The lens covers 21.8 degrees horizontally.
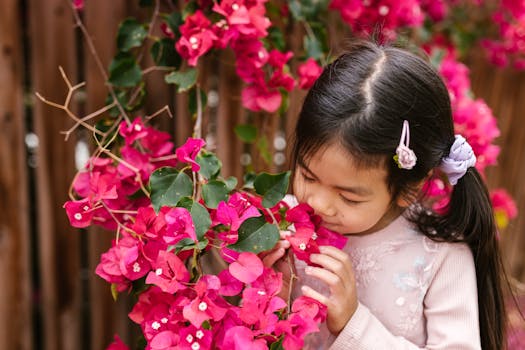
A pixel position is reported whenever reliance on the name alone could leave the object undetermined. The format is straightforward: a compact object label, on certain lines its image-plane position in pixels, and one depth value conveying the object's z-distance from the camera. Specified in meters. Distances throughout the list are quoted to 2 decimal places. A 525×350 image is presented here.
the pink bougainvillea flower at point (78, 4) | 1.36
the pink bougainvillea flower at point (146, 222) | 1.21
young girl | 1.23
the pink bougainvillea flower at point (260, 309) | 1.16
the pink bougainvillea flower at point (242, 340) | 1.15
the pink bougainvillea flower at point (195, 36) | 1.30
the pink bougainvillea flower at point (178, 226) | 1.17
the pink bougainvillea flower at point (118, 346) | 1.31
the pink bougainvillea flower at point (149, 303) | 1.22
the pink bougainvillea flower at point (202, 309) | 1.16
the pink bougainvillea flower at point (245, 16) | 1.30
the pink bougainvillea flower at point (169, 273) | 1.17
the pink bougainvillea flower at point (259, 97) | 1.37
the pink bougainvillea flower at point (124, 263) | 1.21
